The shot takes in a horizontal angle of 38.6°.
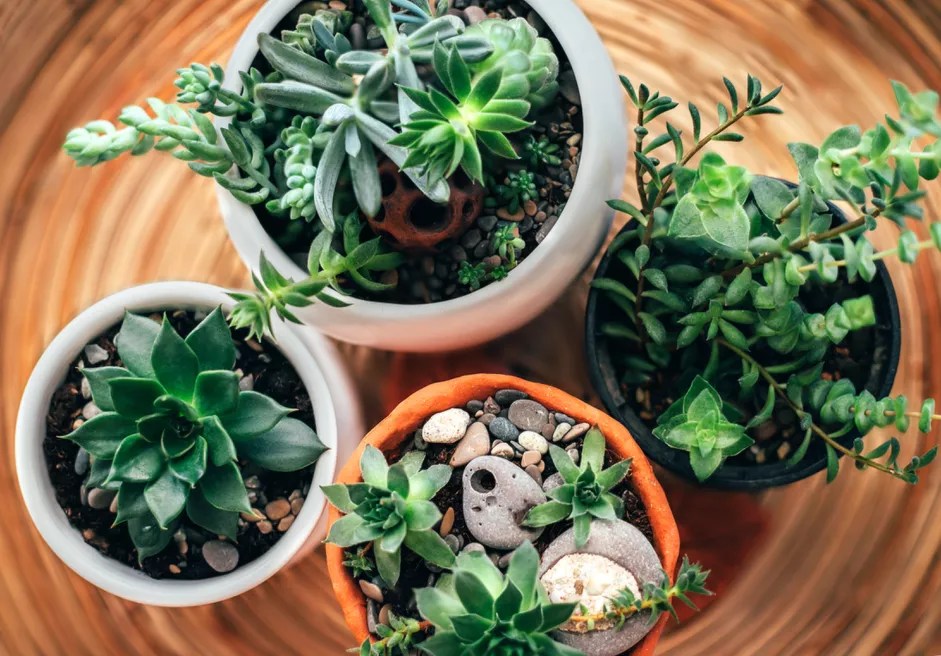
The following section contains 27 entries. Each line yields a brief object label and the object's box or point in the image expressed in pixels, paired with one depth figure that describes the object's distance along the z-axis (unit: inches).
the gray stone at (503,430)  18.6
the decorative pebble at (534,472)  18.4
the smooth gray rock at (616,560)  17.4
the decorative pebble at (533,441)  18.5
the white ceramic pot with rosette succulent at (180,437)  17.1
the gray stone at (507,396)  18.9
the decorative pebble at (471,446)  18.4
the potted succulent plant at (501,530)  16.0
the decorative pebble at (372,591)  18.2
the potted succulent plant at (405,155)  16.6
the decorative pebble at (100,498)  19.3
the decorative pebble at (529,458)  18.4
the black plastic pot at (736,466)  19.4
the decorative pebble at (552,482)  18.3
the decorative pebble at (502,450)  18.4
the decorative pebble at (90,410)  19.4
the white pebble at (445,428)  18.5
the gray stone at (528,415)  18.8
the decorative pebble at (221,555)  19.2
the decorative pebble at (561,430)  18.7
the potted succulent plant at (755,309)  15.7
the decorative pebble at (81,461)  19.3
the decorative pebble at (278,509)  19.5
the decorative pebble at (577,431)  18.6
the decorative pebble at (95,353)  19.4
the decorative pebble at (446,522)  18.4
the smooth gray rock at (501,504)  17.8
